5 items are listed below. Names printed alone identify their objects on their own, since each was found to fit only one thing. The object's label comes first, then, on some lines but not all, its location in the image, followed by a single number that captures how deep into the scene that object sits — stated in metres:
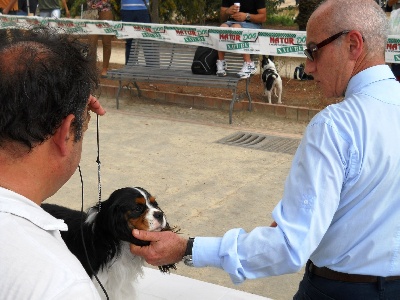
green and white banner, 7.73
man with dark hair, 0.95
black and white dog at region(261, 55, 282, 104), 8.93
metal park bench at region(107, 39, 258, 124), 8.45
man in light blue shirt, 1.70
